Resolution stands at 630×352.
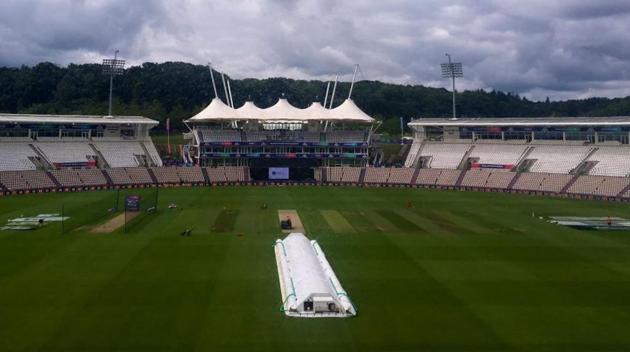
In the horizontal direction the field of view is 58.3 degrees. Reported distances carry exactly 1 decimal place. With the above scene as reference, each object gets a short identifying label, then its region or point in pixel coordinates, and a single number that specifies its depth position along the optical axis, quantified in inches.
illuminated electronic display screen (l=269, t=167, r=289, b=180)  3319.4
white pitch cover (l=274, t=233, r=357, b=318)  872.9
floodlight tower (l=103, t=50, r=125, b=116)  3412.9
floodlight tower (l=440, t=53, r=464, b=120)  3710.6
